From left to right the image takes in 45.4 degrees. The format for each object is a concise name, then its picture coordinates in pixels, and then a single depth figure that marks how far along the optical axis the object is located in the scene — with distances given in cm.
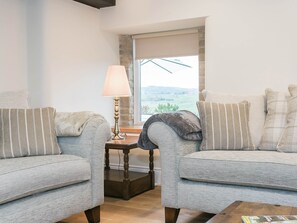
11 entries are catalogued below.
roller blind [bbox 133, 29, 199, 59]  399
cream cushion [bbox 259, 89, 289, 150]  258
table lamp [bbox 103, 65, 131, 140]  338
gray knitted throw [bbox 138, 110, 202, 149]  243
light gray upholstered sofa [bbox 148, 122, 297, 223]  208
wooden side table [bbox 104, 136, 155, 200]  314
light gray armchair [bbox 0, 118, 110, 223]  191
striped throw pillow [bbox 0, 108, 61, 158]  236
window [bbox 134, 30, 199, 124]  405
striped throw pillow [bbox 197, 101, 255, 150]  255
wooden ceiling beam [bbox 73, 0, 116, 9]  387
